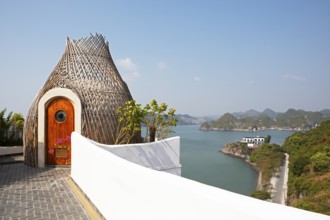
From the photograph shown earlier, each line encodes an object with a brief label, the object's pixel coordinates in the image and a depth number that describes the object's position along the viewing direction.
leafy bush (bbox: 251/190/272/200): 50.78
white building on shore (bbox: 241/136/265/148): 118.19
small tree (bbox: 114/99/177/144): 11.36
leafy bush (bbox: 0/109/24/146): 16.20
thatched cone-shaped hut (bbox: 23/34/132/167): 10.80
